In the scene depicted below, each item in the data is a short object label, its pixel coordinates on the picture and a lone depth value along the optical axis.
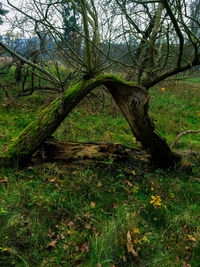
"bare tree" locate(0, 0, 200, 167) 3.27
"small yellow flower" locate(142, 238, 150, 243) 2.12
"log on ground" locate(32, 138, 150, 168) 3.68
